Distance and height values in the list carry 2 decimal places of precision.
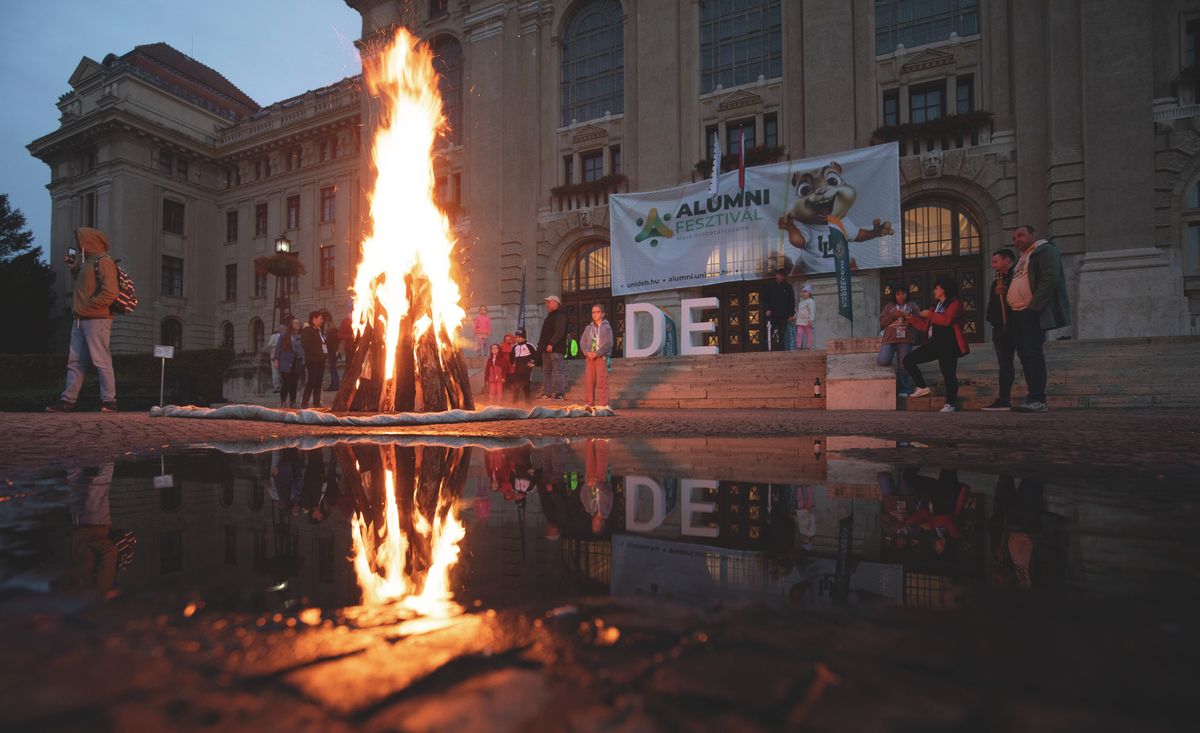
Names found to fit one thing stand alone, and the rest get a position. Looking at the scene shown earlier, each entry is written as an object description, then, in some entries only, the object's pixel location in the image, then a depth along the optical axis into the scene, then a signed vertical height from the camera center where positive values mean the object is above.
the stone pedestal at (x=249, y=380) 17.38 +0.13
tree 30.25 +4.77
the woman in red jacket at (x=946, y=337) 7.43 +0.51
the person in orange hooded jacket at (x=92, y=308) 6.61 +0.83
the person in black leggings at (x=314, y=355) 11.20 +0.53
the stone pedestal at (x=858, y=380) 9.22 +0.00
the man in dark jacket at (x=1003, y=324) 6.86 +0.60
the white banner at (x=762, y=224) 16.31 +4.42
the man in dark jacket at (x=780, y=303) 14.10 +1.77
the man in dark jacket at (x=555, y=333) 10.16 +0.80
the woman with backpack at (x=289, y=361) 11.49 +0.43
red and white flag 17.34 +5.96
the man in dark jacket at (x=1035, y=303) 6.36 +0.78
